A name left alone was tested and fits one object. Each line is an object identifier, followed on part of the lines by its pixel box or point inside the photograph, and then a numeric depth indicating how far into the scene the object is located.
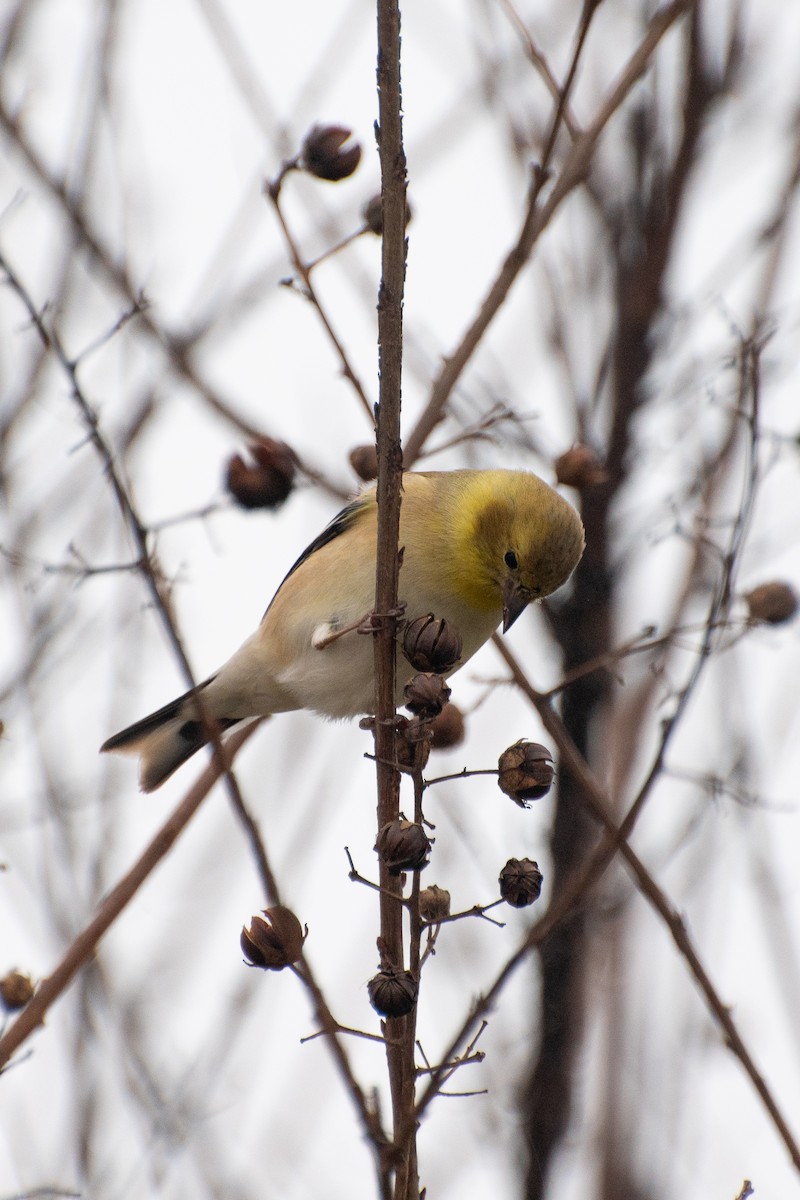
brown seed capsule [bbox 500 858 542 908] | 4.47
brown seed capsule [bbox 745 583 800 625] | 6.61
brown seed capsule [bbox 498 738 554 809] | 4.68
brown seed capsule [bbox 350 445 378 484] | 6.50
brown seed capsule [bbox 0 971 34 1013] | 5.20
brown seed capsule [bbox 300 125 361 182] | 5.97
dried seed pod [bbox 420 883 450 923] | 4.49
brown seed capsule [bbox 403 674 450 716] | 4.64
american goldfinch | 7.10
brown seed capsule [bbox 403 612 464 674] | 4.87
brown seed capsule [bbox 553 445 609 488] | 6.80
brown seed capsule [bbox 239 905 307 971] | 4.25
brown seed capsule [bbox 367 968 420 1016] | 3.91
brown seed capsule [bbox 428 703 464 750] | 6.60
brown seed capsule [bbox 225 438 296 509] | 6.20
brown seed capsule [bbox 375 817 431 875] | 4.10
